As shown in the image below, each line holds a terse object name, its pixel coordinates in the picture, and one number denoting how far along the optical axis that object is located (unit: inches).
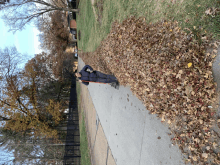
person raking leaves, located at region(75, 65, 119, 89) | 221.1
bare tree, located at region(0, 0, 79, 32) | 672.1
